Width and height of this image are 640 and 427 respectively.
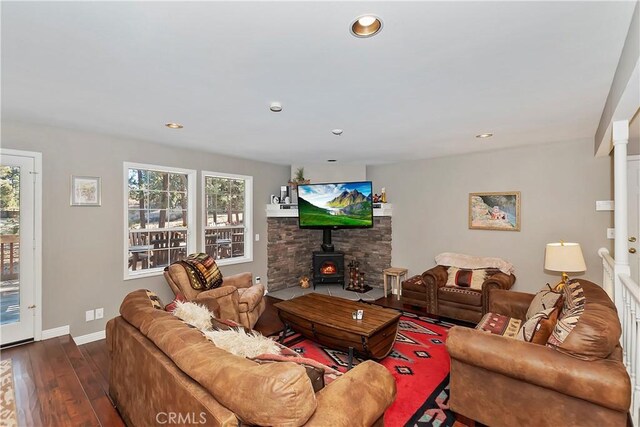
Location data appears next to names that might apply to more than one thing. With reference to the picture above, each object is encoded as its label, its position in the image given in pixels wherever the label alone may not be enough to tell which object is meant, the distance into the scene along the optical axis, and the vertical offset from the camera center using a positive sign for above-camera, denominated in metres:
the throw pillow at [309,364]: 1.45 -0.74
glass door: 3.14 -0.31
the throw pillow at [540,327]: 2.06 -0.79
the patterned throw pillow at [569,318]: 1.86 -0.68
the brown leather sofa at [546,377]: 1.67 -0.97
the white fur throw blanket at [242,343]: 1.65 -0.71
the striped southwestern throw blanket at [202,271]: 3.76 -0.70
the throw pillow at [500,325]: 2.73 -1.04
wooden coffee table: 2.84 -1.07
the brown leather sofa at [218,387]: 1.18 -0.78
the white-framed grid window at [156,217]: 4.09 -0.01
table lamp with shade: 3.28 -0.49
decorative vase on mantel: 5.91 +0.65
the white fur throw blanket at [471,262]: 4.50 -0.73
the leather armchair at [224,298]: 3.44 -0.97
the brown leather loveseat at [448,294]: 4.09 -1.14
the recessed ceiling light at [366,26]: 1.55 +1.00
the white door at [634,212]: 3.60 +0.02
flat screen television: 5.59 +0.18
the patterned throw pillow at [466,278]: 4.39 -0.93
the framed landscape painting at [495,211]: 4.54 +0.06
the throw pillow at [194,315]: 2.00 -0.67
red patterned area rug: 2.29 -1.48
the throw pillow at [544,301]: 2.64 -0.79
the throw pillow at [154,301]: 2.25 -0.64
